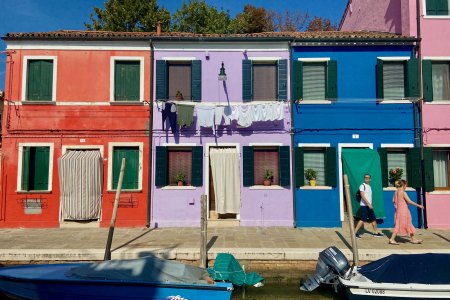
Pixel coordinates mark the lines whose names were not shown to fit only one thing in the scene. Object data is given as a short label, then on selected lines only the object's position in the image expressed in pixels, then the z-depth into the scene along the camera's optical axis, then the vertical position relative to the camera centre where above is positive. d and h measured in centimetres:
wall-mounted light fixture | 1115 +325
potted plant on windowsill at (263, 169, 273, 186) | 1158 -21
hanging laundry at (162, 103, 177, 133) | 1140 +196
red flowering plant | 1132 -5
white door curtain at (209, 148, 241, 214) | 1138 -28
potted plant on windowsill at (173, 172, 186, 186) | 1160 -26
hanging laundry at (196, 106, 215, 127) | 1145 +192
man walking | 948 -93
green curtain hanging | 1091 +5
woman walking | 884 -126
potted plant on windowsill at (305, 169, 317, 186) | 1148 -13
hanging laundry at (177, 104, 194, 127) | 1132 +195
